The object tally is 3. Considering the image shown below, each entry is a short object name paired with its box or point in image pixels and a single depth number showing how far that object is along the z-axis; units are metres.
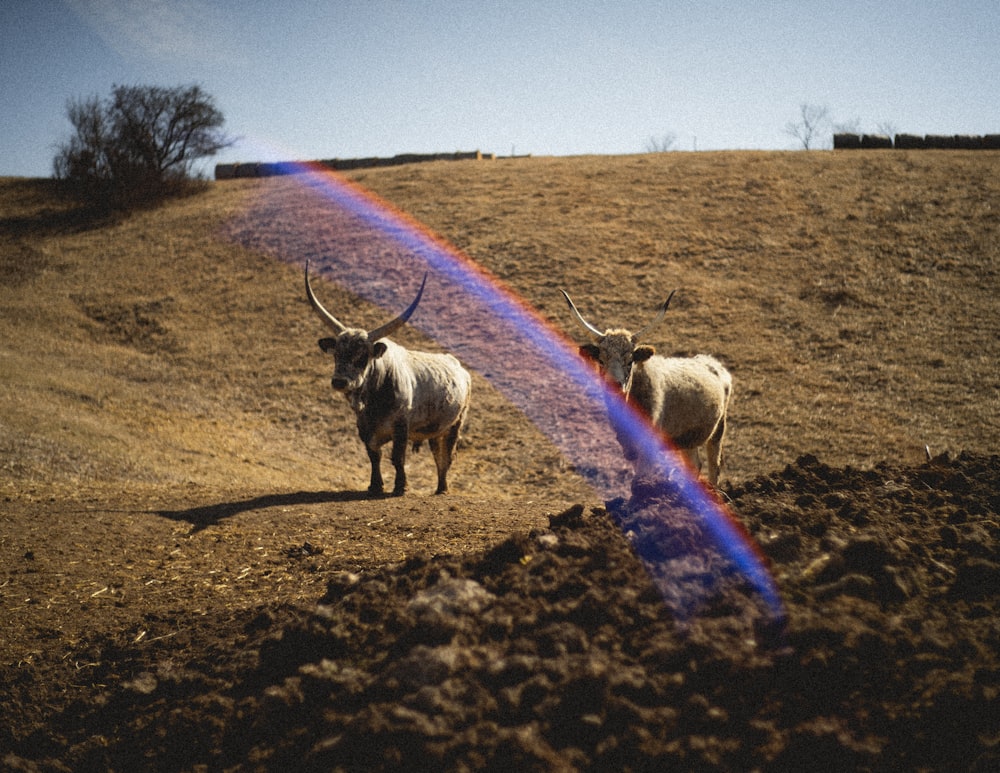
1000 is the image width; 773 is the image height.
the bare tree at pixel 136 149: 32.03
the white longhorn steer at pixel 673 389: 7.72
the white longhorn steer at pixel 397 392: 9.18
